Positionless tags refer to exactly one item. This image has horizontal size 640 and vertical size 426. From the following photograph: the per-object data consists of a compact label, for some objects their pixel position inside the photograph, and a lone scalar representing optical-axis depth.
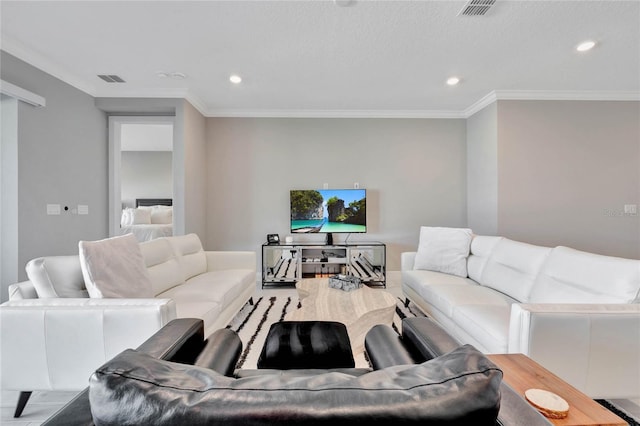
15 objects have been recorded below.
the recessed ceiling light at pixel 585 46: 2.57
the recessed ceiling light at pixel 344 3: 2.03
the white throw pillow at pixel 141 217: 5.57
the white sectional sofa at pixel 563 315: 1.33
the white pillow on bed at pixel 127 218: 5.57
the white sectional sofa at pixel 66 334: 1.40
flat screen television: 4.27
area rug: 1.96
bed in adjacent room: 4.89
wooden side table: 0.79
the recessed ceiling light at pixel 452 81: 3.26
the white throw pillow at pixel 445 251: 2.98
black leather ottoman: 1.34
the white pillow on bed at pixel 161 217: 5.79
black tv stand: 4.01
